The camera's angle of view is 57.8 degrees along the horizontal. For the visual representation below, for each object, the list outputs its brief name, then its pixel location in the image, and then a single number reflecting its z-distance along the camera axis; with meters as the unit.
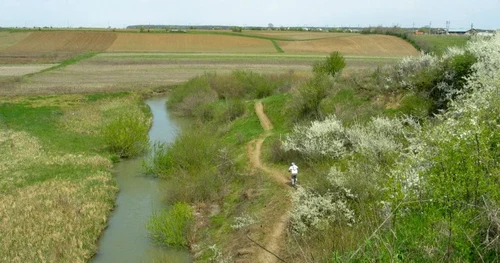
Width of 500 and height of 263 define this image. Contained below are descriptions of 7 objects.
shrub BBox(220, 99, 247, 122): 35.94
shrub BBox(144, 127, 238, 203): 20.55
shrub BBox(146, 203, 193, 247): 16.70
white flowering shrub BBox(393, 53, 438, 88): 23.66
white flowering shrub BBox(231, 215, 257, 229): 15.88
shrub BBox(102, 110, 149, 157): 28.81
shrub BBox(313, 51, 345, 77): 40.52
